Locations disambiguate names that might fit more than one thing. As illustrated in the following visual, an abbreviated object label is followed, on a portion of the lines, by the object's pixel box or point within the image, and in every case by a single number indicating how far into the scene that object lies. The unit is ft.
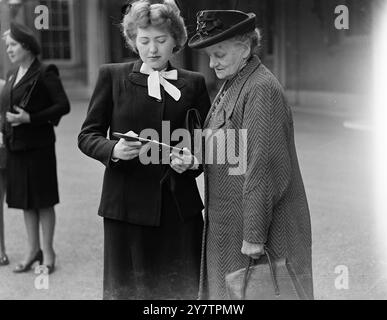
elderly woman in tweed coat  7.34
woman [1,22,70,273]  13.08
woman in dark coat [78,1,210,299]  8.21
